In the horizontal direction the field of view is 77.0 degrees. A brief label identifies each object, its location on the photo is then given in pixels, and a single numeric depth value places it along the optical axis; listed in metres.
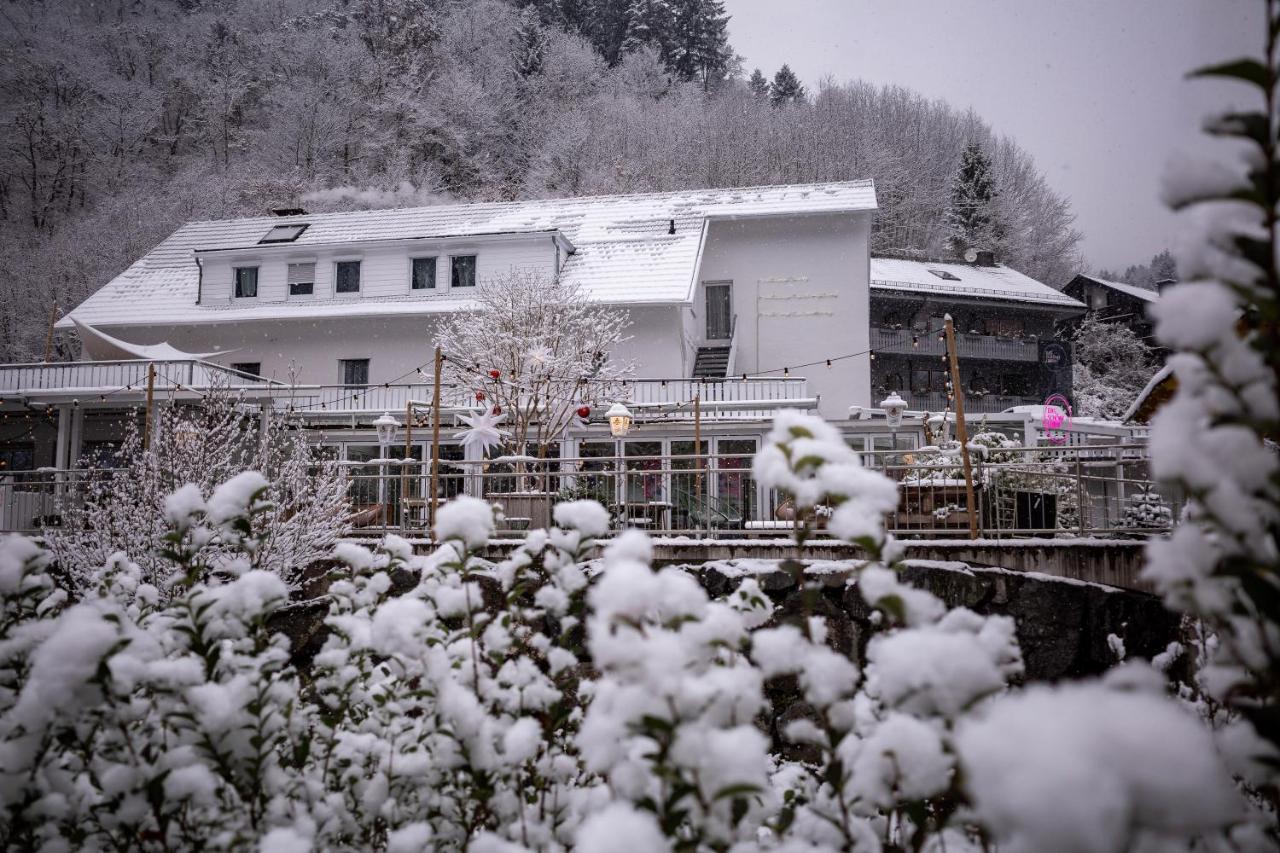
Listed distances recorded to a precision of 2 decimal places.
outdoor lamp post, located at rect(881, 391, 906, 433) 15.57
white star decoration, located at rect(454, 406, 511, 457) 12.89
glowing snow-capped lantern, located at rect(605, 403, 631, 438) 15.79
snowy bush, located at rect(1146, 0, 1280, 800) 1.57
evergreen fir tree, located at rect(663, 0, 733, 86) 62.78
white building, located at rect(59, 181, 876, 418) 26.14
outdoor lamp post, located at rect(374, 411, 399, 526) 16.11
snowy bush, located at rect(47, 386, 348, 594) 9.98
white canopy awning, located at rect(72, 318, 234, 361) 21.70
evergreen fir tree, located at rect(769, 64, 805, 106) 58.58
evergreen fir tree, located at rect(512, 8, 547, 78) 57.91
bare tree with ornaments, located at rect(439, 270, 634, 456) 19.52
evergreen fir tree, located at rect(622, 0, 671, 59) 62.31
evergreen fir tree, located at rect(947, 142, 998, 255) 45.62
